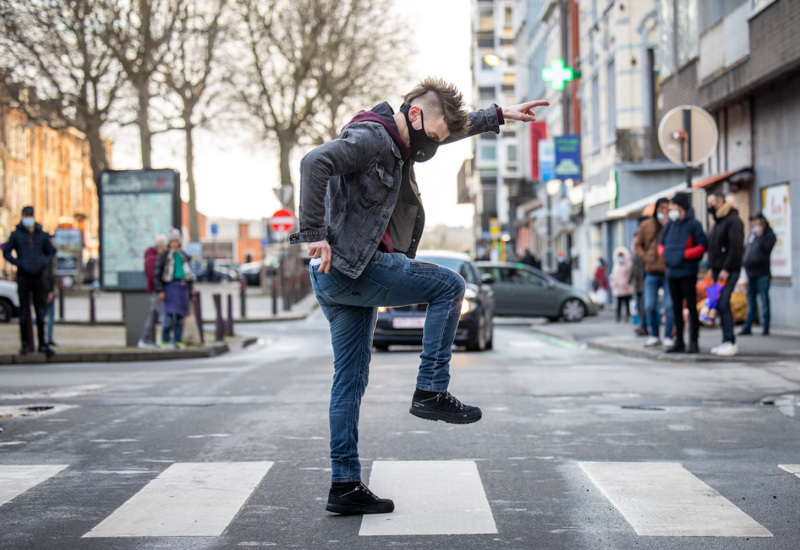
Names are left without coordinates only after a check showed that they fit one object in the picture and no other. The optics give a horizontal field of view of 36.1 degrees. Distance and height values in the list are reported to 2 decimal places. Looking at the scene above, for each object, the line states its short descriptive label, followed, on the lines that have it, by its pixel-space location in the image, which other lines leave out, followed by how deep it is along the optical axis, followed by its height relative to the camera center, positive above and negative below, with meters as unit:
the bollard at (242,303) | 30.81 -1.00
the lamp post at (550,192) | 42.05 +2.28
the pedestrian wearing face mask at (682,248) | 14.06 +0.10
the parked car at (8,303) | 28.17 -0.83
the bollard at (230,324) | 22.45 -1.13
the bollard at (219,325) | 20.14 -1.02
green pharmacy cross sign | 29.41 +4.45
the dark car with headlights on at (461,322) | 16.75 -0.85
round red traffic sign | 33.03 +1.16
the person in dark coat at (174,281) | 17.66 -0.24
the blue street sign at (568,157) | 40.50 +3.36
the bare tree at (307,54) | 44.62 +7.75
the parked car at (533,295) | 28.44 -0.85
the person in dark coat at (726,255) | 14.46 +0.01
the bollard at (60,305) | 28.13 -0.93
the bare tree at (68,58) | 34.97 +6.30
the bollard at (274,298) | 31.63 -0.91
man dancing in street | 4.88 +0.06
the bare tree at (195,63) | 37.62 +6.67
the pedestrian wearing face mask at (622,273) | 25.14 -0.32
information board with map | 19.19 +0.75
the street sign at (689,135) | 15.76 +1.56
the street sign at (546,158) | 45.41 +3.82
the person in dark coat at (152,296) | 17.80 -0.46
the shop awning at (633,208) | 29.98 +1.28
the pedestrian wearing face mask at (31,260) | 16.05 +0.09
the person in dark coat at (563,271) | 37.19 -0.38
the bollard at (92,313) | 26.48 -1.02
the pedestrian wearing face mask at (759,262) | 17.98 -0.10
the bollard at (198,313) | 19.20 -0.80
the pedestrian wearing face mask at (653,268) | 15.78 -0.14
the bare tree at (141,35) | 36.50 +6.92
